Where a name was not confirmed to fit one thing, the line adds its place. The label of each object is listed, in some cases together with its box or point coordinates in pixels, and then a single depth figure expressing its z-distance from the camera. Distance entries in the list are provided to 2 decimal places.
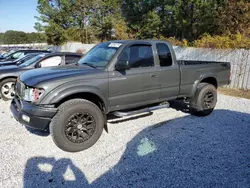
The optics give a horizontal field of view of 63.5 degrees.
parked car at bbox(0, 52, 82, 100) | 6.22
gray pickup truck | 3.23
